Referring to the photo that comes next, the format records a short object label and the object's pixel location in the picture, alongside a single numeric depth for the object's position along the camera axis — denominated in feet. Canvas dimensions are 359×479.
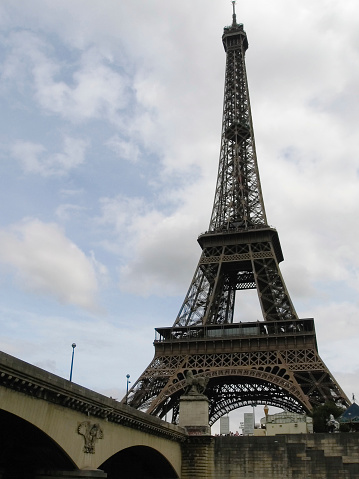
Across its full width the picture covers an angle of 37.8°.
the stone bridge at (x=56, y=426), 61.11
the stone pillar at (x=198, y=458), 125.39
